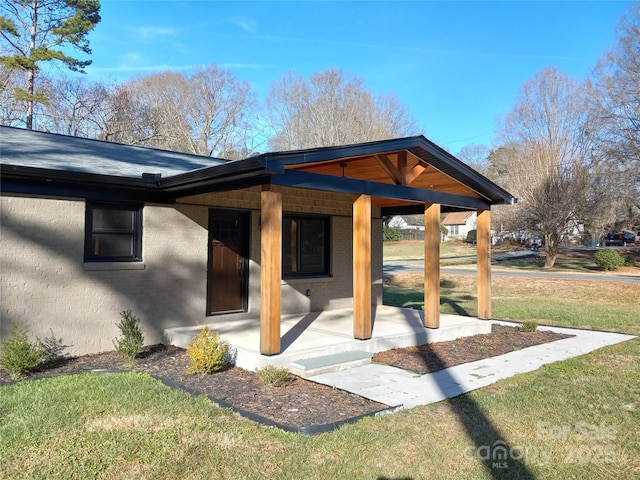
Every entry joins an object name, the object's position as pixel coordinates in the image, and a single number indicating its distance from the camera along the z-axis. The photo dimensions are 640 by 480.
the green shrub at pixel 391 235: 48.94
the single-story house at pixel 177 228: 6.43
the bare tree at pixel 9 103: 23.62
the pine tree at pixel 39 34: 23.42
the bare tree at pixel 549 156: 25.17
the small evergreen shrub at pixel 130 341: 6.55
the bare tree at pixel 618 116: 25.08
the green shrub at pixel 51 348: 6.66
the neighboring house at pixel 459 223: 64.25
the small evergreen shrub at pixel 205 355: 6.00
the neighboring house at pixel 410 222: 56.71
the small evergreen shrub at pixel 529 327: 9.68
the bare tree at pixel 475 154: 46.16
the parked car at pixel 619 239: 44.84
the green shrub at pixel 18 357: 5.75
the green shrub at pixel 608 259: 24.20
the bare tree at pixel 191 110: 30.28
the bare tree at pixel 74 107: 26.05
